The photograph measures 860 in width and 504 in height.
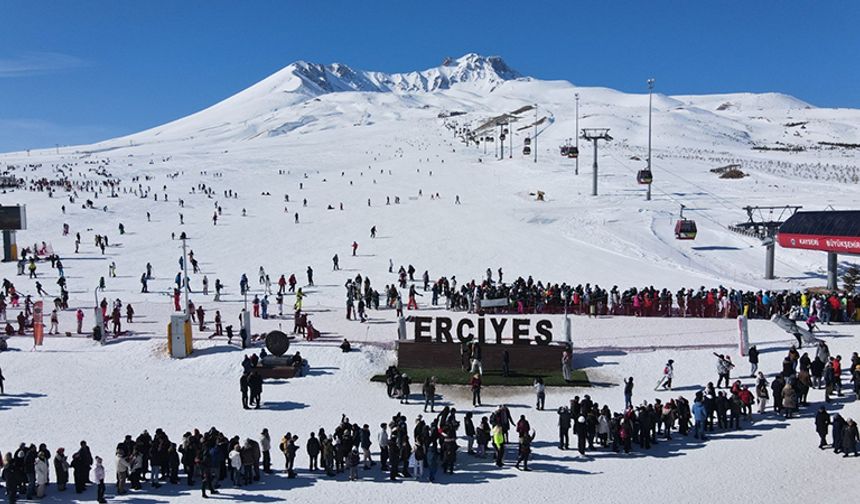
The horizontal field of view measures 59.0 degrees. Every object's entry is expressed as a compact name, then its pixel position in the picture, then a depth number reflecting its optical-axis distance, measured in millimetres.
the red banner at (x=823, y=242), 29609
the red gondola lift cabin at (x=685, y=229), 41250
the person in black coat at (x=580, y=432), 15883
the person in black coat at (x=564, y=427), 16047
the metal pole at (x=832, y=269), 31672
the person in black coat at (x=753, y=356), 20359
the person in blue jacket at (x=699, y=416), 16359
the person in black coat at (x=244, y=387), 19094
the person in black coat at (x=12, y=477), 13594
